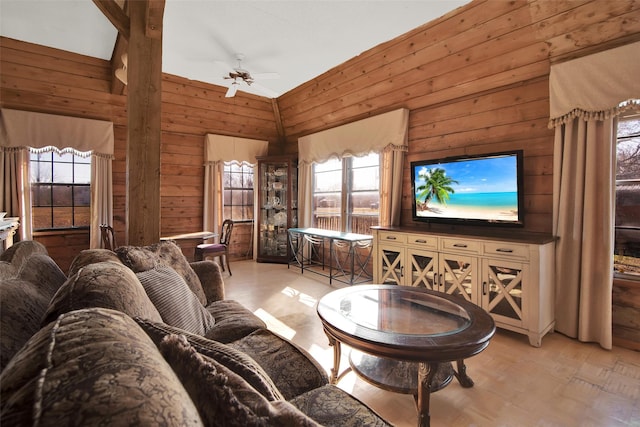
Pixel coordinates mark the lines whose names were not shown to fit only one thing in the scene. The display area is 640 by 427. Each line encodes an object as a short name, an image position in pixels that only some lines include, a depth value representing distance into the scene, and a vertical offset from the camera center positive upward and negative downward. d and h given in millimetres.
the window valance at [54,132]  4227 +1034
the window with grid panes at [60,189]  4641 +238
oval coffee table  1496 -650
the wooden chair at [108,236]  4168 -410
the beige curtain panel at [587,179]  2549 +253
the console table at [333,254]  4496 -817
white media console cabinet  2656 -596
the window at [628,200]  2645 +74
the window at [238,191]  6238 +302
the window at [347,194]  4898 +223
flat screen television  3047 +194
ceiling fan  3674 +1530
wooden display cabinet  6043 +26
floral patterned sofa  449 -299
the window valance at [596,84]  2465 +1027
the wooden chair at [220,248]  4598 -627
